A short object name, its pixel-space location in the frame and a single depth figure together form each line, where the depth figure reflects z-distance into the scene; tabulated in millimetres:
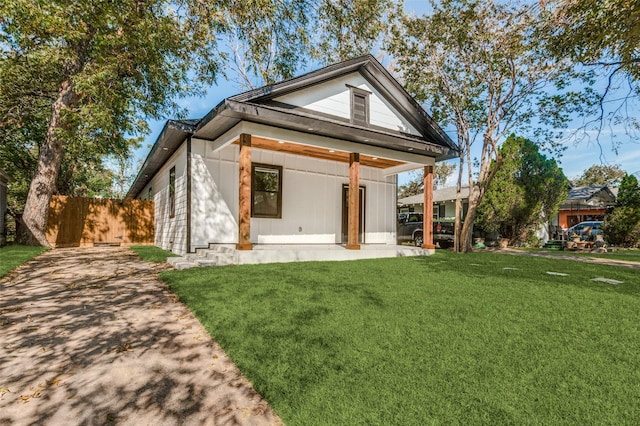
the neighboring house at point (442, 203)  19552
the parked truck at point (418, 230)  14086
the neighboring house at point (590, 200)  19766
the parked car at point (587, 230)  16203
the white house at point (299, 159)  7043
